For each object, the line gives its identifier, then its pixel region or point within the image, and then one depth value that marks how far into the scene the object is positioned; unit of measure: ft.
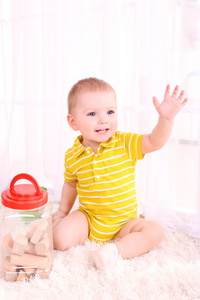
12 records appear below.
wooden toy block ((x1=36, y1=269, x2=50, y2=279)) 3.00
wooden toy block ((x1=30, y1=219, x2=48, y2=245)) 3.02
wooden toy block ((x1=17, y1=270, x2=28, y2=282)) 2.95
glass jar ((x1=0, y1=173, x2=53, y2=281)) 2.89
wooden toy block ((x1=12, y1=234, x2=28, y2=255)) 2.96
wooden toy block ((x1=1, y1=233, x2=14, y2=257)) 3.07
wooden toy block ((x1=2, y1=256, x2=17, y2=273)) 2.98
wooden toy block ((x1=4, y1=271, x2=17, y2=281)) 2.97
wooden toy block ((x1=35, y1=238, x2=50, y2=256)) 3.02
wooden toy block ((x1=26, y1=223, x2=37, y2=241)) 3.06
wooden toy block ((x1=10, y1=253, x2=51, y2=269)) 2.97
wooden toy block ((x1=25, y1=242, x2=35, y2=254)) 3.01
